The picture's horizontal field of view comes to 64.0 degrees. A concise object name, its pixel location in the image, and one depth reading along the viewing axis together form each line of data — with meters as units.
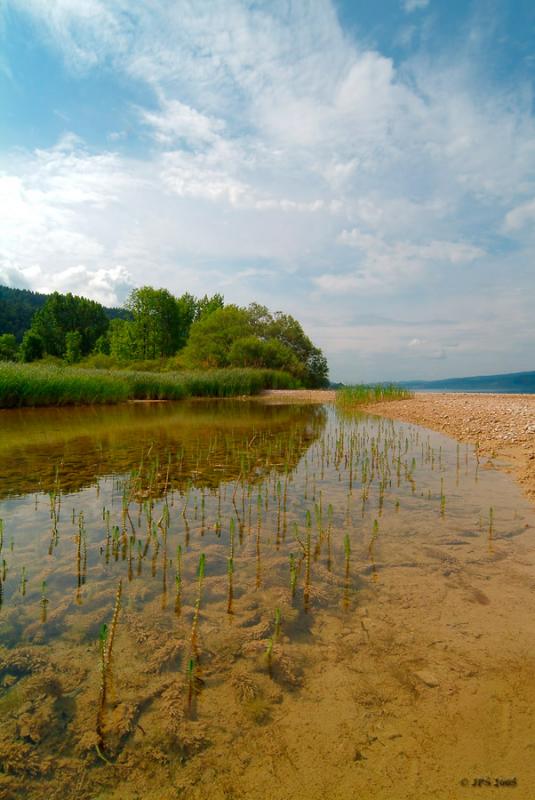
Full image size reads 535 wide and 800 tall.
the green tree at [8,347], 80.52
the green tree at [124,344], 64.62
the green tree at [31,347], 75.75
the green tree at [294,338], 60.53
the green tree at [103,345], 77.19
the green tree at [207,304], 78.19
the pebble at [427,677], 2.80
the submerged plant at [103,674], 2.30
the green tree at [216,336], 51.91
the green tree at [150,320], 63.81
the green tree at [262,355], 50.91
